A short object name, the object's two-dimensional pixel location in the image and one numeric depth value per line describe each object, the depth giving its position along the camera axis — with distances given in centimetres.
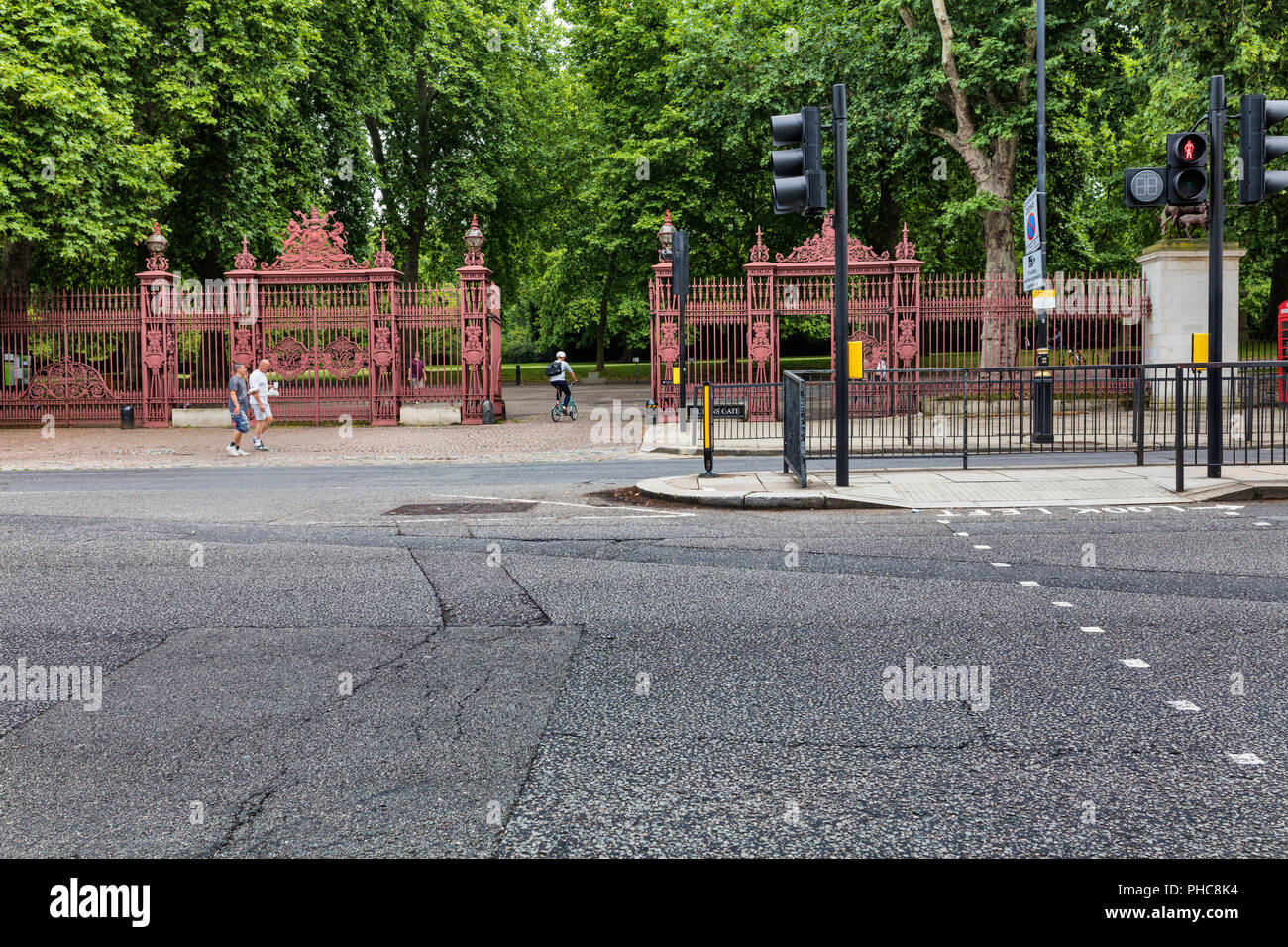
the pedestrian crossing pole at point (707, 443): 1427
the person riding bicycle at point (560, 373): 2814
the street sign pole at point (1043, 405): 1498
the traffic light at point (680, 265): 2055
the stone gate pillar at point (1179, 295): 2408
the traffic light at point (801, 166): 1158
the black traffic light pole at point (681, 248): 2044
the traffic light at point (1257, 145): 1159
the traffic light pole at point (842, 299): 1213
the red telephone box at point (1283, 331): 2305
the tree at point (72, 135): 2461
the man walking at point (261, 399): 2097
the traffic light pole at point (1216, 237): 1234
